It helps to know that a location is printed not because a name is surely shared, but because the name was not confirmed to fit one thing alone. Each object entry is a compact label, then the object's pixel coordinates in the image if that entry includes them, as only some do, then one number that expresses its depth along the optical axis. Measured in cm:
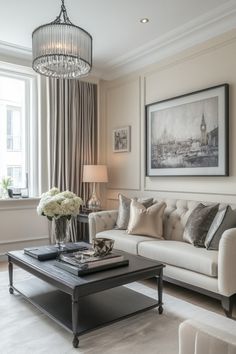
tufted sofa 250
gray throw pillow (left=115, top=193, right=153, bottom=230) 404
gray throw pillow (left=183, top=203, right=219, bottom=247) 314
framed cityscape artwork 359
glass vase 297
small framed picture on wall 496
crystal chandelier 277
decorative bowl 261
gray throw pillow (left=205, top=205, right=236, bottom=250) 289
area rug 208
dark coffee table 220
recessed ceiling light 362
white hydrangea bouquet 290
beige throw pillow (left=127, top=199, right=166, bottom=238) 364
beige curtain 488
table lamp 482
